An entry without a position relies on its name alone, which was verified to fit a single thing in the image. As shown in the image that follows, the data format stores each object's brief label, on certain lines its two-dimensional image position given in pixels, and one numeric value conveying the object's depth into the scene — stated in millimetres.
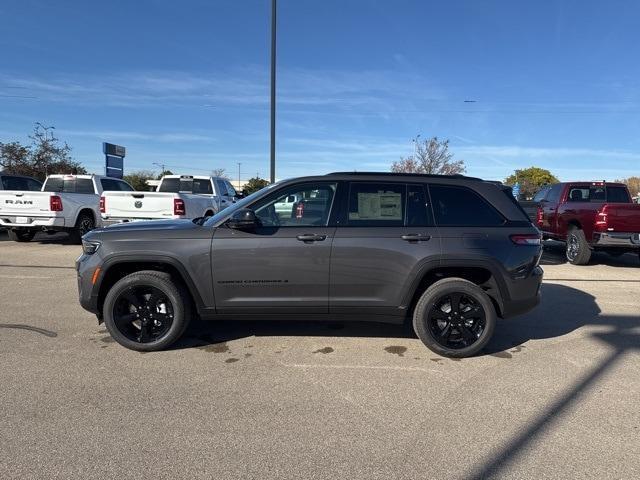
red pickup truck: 9766
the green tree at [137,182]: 58056
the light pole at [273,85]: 13891
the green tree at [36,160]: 25938
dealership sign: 27922
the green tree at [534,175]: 79938
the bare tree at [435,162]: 43469
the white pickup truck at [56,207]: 12242
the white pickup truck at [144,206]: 11359
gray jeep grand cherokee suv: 4664
